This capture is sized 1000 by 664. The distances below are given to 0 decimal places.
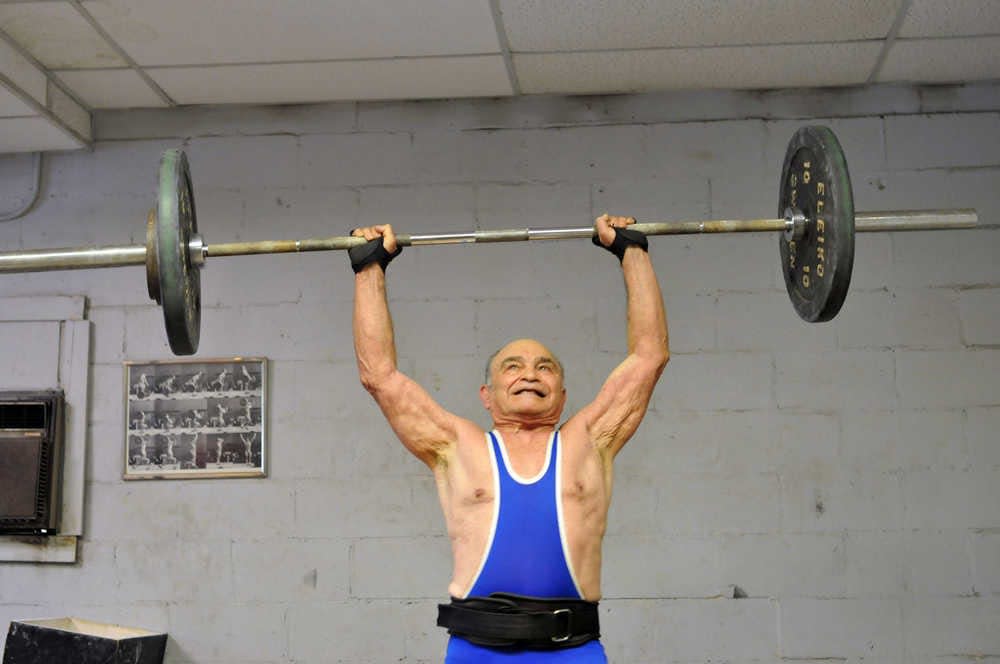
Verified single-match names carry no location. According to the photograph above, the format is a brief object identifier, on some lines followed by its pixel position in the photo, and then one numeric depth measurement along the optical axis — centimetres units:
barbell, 249
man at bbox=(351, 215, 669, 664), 244
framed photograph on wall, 376
